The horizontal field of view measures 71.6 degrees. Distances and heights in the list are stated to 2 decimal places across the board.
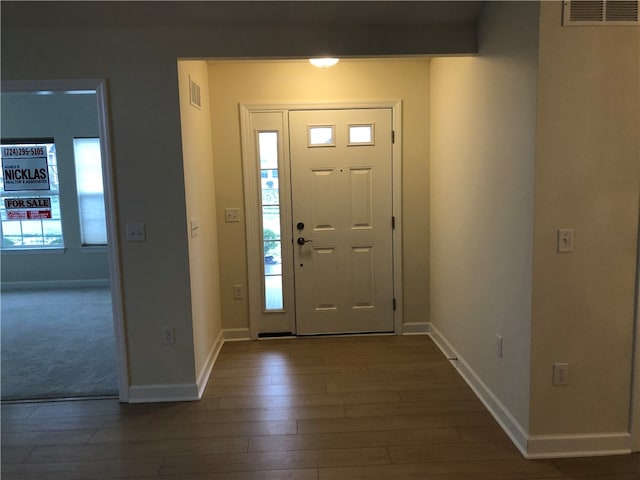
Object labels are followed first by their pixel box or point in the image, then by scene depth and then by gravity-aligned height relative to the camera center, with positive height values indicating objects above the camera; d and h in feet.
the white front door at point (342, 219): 12.56 -0.54
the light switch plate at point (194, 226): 9.64 -0.49
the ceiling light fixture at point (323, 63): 11.60 +3.65
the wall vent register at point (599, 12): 6.57 +2.70
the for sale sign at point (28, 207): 21.25 +0.07
